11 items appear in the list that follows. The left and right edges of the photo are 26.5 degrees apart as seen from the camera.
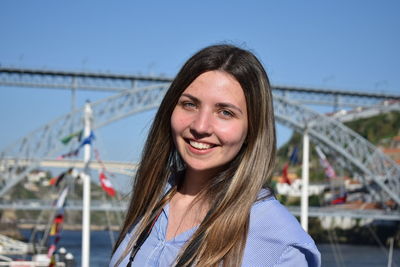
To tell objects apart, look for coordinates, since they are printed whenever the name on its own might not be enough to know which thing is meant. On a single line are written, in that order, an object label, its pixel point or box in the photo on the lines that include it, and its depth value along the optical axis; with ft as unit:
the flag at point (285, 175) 61.36
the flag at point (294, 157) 63.00
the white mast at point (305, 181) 52.60
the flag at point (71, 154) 53.06
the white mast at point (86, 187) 44.65
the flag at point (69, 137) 54.79
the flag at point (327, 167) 61.72
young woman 5.00
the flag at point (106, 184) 52.75
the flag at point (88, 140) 50.29
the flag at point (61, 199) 46.26
